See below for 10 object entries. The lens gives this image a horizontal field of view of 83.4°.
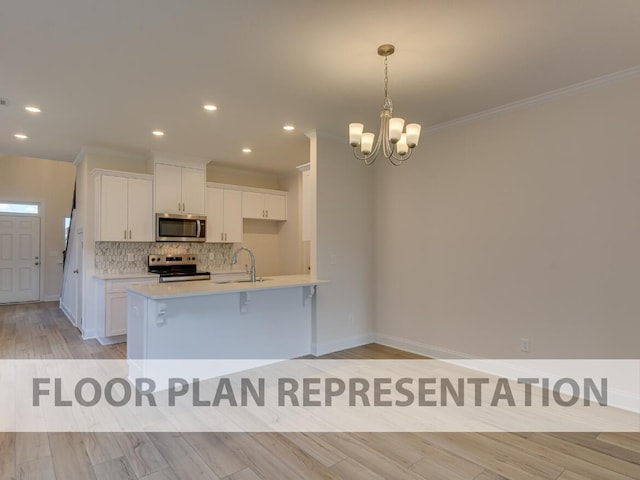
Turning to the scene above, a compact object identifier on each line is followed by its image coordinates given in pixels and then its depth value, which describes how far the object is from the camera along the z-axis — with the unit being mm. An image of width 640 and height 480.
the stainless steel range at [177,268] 5109
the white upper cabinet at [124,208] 4922
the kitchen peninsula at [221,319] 3254
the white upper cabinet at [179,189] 5320
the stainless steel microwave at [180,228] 5297
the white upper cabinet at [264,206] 6309
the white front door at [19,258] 7895
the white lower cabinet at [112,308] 4773
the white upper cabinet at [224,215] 5891
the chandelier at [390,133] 2548
